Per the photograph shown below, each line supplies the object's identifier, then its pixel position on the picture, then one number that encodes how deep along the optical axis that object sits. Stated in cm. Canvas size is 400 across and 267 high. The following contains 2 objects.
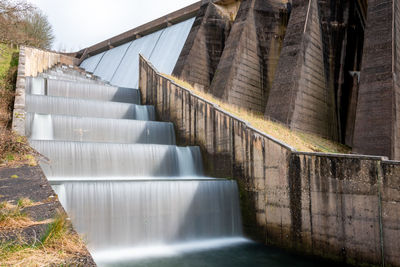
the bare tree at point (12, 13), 1435
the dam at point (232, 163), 677
